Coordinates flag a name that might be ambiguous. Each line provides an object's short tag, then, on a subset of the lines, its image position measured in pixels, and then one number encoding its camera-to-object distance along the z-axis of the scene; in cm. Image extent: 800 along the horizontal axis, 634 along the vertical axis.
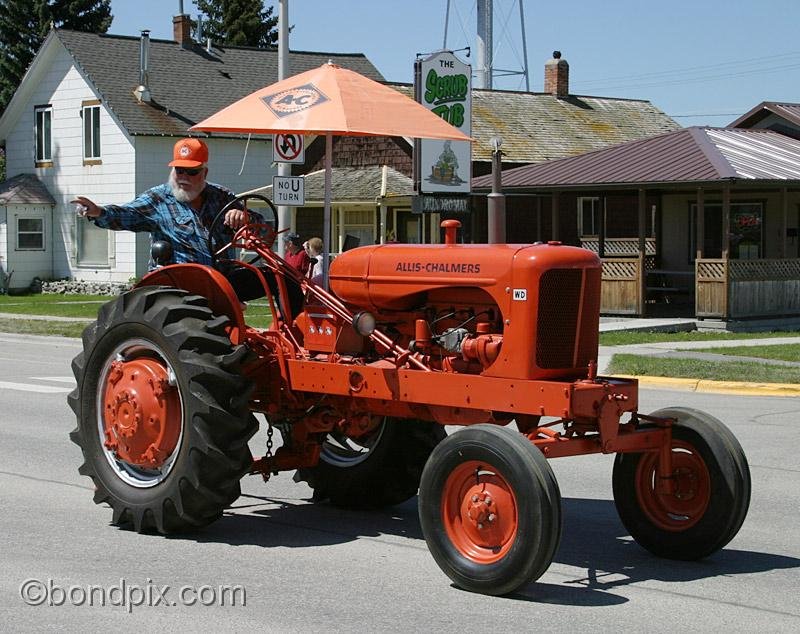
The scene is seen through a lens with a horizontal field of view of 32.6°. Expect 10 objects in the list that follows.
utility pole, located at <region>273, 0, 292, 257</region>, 2212
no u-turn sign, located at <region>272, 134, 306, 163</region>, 1961
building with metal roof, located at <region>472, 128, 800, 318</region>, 2709
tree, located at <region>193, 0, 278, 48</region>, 6969
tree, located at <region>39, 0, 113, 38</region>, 5697
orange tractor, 696
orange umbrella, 872
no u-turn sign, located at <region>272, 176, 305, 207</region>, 1909
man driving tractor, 898
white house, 3950
